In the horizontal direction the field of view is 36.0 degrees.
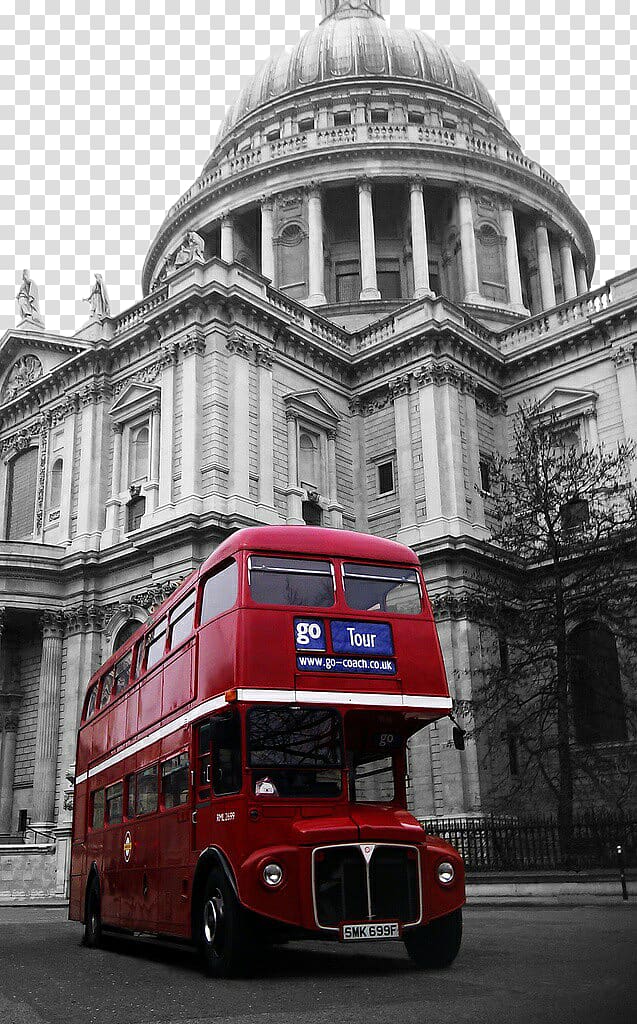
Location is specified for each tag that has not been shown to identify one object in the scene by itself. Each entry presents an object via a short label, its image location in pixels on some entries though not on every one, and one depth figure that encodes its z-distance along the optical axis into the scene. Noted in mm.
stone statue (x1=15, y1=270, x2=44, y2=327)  43594
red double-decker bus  9766
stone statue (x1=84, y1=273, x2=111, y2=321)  38875
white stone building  32125
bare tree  25422
